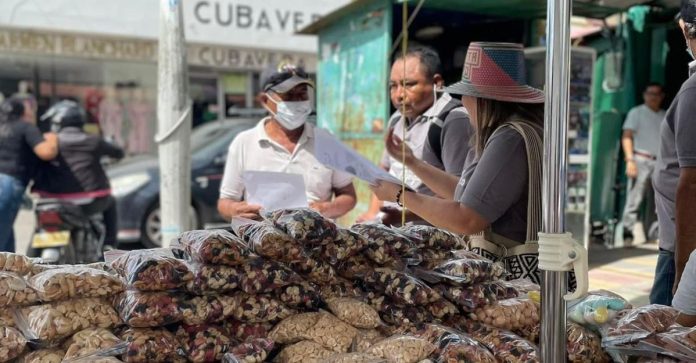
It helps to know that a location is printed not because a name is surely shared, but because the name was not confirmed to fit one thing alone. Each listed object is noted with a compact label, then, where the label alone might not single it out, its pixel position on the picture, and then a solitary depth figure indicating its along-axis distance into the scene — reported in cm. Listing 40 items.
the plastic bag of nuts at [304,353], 166
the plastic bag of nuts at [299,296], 177
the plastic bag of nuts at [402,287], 182
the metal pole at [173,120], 451
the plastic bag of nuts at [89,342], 153
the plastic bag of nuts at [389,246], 192
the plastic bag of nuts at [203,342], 162
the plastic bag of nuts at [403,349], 165
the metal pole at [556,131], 154
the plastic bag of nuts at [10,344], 152
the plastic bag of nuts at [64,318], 156
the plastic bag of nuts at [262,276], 173
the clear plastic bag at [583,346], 177
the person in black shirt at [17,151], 569
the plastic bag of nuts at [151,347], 155
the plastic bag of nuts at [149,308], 159
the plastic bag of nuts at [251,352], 162
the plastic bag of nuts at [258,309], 171
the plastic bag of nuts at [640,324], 168
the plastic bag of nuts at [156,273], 163
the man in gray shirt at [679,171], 247
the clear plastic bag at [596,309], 183
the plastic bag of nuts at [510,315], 185
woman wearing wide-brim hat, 226
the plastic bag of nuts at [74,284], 161
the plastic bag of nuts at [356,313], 177
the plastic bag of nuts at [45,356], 155
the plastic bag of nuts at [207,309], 164
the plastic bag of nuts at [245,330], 171
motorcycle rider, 622
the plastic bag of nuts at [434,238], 204
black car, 791
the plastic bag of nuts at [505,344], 174
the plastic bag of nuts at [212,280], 168
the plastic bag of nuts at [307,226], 183
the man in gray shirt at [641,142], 711
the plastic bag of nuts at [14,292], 159
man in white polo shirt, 347
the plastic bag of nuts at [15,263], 171
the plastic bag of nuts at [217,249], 172
